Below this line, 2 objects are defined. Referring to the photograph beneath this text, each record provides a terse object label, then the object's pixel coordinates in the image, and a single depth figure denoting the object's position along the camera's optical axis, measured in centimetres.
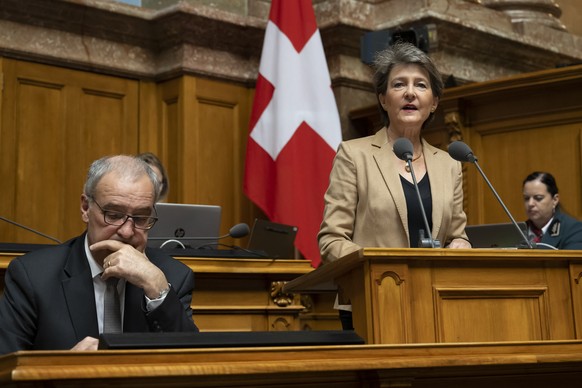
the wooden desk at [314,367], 410
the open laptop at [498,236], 1011
